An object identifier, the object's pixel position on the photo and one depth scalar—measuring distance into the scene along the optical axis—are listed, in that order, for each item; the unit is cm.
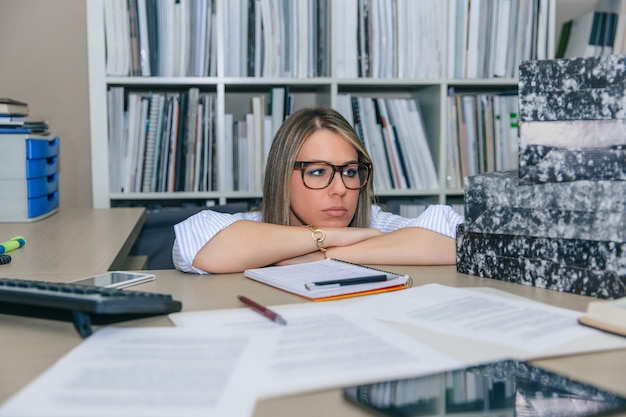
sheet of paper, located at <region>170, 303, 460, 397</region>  58
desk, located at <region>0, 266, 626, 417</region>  54
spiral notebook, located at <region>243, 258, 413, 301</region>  93
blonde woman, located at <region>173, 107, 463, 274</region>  122
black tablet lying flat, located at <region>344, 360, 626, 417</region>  52
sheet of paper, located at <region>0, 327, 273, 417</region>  51
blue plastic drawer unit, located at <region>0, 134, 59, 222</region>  192
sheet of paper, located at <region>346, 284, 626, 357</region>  70
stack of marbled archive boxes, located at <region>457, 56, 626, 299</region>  90
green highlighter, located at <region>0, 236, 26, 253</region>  136
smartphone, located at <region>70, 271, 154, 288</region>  102
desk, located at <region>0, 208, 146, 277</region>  123
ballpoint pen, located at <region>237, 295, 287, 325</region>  76
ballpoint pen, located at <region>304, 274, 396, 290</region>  93
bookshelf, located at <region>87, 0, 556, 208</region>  230
